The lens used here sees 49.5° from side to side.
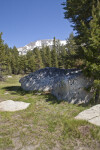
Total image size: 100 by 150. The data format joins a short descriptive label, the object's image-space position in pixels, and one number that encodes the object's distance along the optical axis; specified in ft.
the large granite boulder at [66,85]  30.87
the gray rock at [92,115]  17.44
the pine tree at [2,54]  89.85
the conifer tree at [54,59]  206.17
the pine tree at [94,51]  25.11
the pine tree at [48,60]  207.63
